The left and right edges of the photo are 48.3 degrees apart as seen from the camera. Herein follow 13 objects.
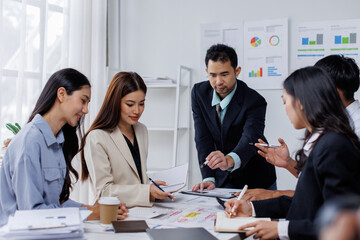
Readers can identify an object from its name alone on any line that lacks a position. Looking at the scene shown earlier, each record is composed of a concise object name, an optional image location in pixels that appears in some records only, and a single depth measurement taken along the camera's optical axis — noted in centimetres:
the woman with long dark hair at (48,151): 145
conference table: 135
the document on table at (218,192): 207
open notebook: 140
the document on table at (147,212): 164
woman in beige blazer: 185
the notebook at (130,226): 138
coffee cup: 147
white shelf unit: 389
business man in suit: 254
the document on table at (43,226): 116
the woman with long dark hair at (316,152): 116
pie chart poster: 358
